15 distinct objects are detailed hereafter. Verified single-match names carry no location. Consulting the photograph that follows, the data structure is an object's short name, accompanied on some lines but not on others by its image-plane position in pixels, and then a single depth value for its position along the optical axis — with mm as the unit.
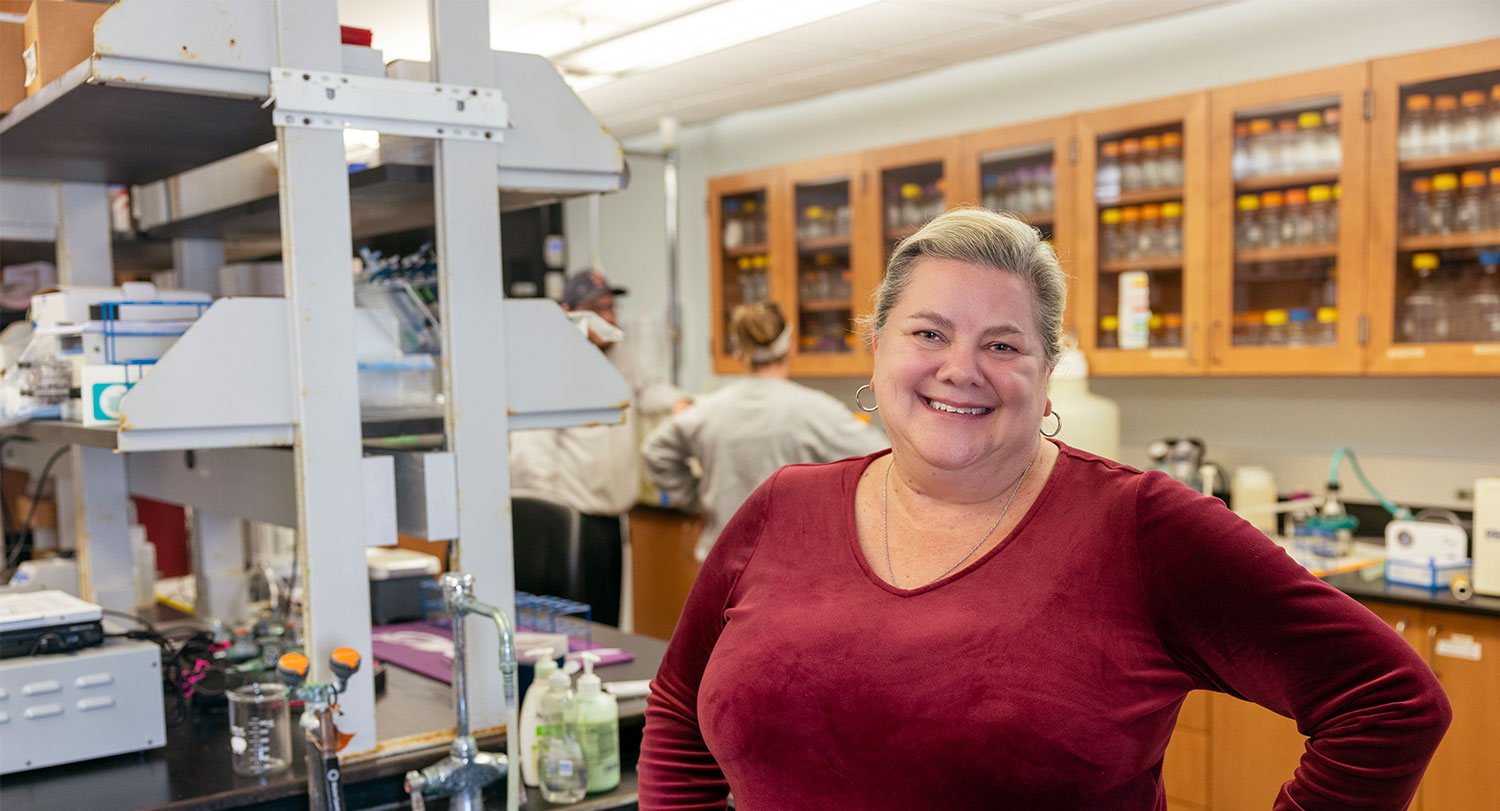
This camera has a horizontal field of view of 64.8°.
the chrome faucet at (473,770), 1545
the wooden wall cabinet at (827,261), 4332
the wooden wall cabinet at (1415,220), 2857
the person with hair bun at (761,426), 3617
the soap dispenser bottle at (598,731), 1695
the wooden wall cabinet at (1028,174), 3672
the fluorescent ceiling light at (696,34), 3379
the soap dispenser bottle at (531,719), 1711
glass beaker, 1684
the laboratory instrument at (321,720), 1490
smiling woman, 1149
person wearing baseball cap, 4266
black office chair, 3088
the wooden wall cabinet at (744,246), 4621
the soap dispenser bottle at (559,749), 1659
